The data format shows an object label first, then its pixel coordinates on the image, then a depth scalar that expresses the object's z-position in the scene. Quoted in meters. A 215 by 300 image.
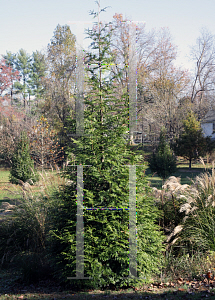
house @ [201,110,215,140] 30.67
